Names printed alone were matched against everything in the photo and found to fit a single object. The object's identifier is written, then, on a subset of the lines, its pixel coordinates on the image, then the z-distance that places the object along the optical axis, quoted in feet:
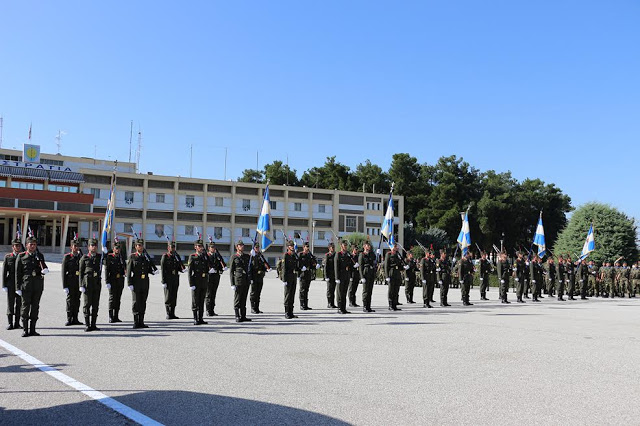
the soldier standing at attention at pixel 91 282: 37.50
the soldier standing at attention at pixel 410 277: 64.54
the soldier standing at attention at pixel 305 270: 55.36
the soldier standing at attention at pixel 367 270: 53.26
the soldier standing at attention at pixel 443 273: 63.52
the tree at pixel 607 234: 127.13
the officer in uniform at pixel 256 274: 49.27
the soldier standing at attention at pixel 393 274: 54.65
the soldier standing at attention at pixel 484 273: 74.69
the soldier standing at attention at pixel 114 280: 42.11
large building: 187.42
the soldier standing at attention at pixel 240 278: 43.60
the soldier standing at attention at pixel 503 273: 69.63
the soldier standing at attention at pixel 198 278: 41.88
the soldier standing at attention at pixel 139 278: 39.14
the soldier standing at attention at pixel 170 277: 44.91
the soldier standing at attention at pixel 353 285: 59.14
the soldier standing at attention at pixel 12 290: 37.99
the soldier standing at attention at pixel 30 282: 35.10
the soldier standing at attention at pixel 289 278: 46.29
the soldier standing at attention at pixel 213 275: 48.52
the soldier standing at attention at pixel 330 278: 57.21
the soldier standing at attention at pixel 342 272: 51.24
